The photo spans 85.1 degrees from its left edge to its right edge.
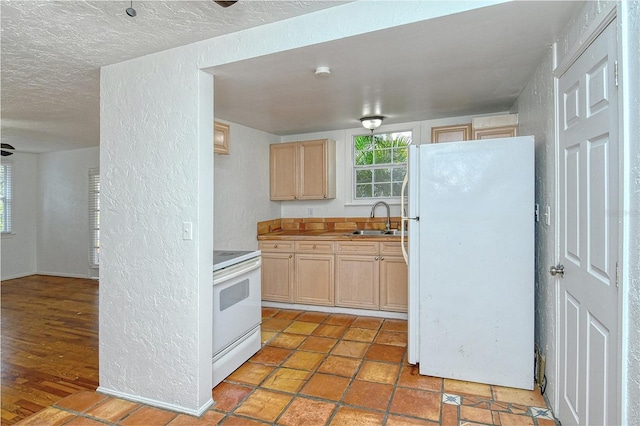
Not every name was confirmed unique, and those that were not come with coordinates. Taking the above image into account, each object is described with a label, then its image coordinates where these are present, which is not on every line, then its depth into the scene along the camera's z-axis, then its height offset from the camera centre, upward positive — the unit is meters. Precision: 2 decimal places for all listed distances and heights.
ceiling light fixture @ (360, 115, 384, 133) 3.61 +0.95
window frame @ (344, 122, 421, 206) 4.32 +0.53
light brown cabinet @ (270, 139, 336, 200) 4.28 +0.54
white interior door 1.30 -0.10
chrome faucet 4.23 +0.02
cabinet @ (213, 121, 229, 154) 3.24 +0.72
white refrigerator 2.24 -0.31
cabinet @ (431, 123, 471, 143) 3.55 +0.82
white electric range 2.38 -0.72
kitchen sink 4.04 -0.23
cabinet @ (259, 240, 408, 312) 3.66 -0.67
